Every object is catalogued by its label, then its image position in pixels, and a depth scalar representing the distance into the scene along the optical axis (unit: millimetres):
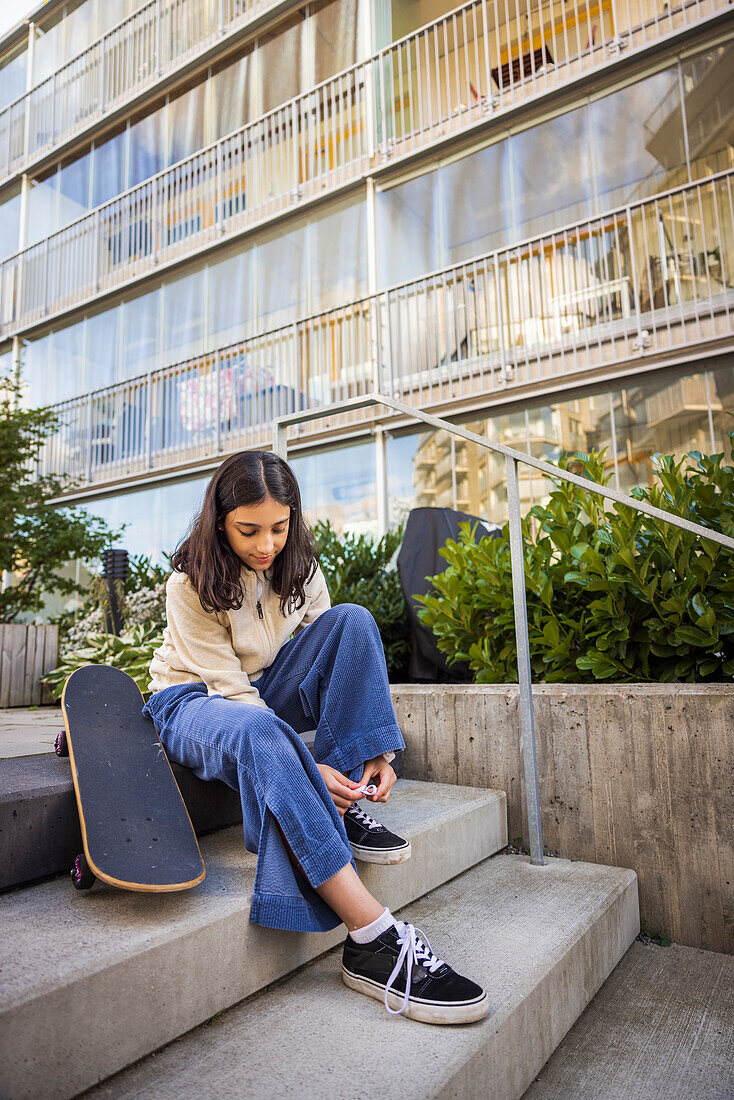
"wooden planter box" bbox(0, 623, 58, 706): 4781
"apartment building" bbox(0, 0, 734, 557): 5555
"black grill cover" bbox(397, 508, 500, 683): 3465
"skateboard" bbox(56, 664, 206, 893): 1203
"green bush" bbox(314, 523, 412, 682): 4027
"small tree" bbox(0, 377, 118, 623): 6566
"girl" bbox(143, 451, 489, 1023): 1244
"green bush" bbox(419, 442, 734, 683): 2143
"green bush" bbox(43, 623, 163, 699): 4600
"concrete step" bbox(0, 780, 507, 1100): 917
